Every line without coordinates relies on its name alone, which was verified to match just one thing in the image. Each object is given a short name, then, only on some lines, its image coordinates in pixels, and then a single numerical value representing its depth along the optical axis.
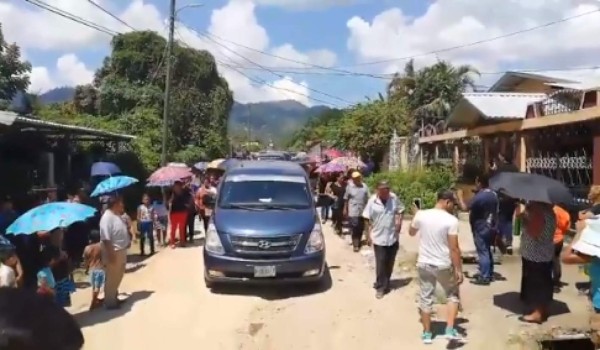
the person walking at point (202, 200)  15.55
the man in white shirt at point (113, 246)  9.34
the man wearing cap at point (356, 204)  14.15
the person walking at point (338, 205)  16.75
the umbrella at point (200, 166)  29.36
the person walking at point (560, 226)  9.23
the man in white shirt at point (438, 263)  7.65
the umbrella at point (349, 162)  20.69
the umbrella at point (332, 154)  29.58
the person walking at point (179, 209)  14.79
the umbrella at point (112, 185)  13.36
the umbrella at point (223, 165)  23.66
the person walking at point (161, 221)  15.32
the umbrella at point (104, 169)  17.63
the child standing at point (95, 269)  9.34
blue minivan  10.30
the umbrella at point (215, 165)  24.64
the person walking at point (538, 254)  8.25
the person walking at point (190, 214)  15.07
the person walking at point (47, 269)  7.80
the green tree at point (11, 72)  25.75
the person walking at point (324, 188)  20.45
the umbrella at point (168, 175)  16.67
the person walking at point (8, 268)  6.76
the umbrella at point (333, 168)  20.75
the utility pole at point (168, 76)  24.30
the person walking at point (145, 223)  14.06
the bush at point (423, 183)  20.89
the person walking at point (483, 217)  9.91
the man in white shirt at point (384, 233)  10.17
